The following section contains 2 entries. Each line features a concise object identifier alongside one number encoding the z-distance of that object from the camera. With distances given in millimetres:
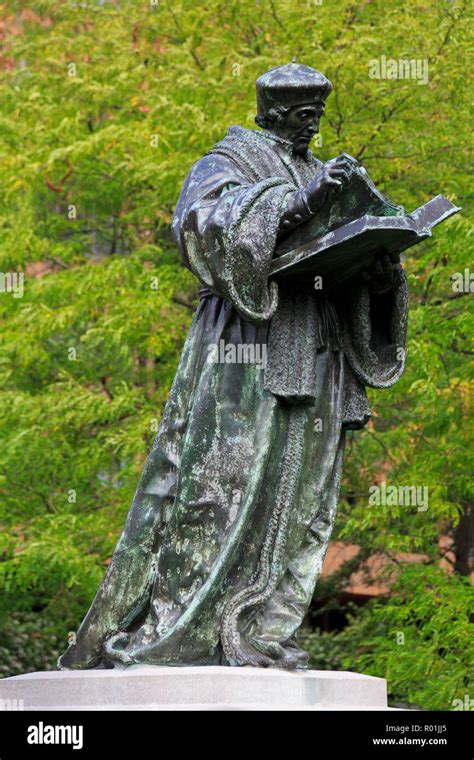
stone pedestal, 13266
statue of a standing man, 14266
